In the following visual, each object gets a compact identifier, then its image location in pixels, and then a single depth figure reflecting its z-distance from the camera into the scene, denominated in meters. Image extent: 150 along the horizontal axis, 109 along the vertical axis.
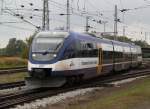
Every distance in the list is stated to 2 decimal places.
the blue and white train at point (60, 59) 22.55
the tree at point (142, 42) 175.80
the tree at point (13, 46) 166.62
